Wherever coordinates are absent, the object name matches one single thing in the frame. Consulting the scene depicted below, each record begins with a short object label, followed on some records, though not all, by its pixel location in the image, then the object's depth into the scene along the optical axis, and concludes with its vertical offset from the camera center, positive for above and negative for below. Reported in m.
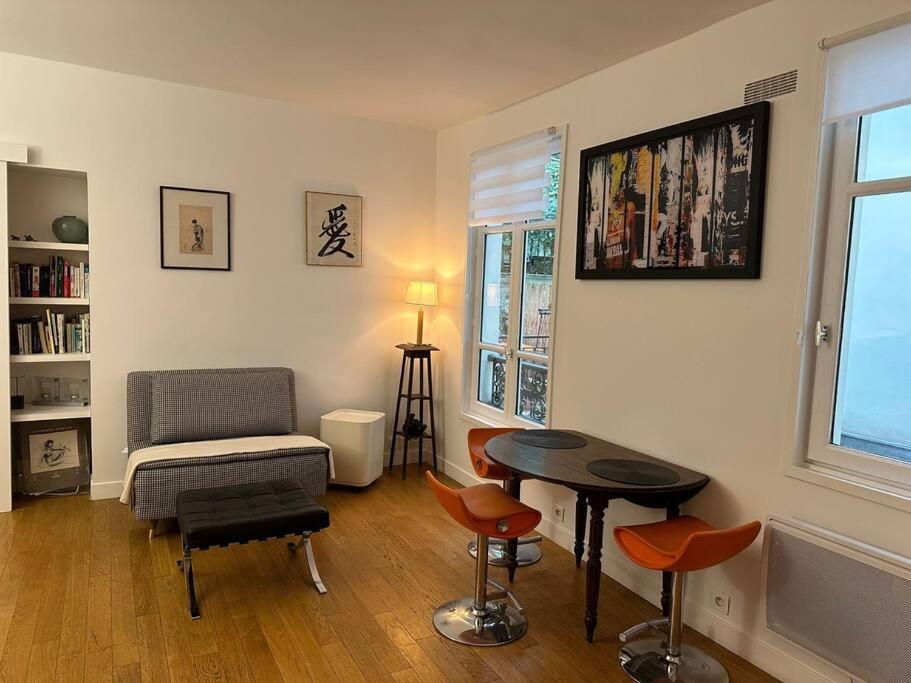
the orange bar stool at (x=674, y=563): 2.22 -0.97
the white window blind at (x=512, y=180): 3.80 +0.72
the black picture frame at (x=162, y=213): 4.06 +0.43
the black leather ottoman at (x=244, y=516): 2.71 -1.07
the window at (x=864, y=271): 2.11 +0.11
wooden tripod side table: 4.73 -0.83
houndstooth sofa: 3.44 -0.92
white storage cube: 4.35 -1.11
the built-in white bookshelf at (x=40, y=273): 3.79 +0.02
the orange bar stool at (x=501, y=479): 3.21 -0.99
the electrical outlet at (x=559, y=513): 3.60 -1.27
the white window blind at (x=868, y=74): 2.02 +0.76
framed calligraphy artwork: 4.55 +0.41
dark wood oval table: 2.47 -0.76
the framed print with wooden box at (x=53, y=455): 3.96 -1.14
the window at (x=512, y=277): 3.84 +0.09
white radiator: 2.03 -1.03
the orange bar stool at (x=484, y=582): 2.54 -1.26
